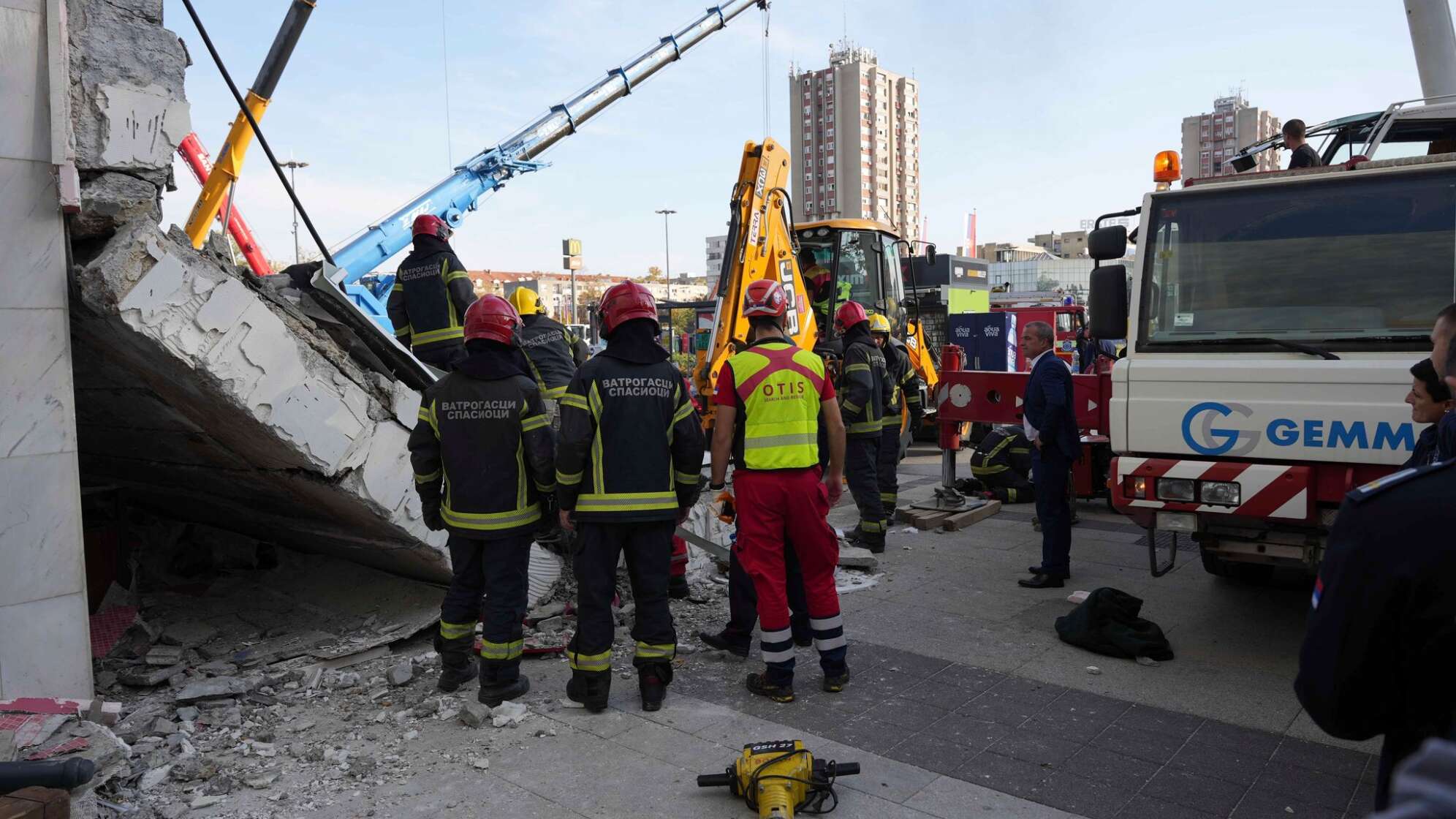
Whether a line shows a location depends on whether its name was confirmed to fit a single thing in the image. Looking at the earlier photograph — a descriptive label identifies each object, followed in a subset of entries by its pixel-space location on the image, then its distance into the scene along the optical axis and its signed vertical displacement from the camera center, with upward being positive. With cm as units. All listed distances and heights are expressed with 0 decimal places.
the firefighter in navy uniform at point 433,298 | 571 +27
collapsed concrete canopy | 400 -10
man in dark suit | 621 -74
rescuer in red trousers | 450 -76
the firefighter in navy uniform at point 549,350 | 607 -7
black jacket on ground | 498 -165
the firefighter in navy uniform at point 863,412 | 691 -60
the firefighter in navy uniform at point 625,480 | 429 -66
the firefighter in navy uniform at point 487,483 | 441 -69
